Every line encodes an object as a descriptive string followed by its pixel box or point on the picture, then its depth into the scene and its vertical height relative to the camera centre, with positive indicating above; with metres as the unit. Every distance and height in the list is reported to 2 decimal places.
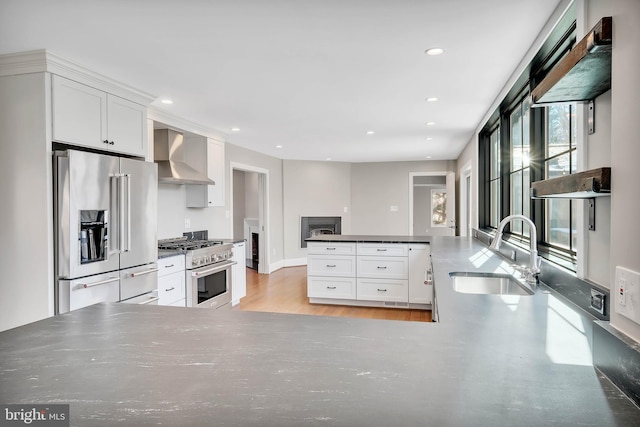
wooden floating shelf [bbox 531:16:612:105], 0.99 +0.42
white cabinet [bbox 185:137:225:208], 4.79 +0.60
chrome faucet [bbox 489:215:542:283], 1.96 -0.21
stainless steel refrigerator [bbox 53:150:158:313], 2.60 -0.11
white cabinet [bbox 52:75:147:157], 2.63 +0.74
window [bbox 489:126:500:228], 4.23 +0.39
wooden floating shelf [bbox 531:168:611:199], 0.99 +0.08
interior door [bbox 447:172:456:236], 7.12 +0.23
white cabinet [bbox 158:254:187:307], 3.53 -0.64
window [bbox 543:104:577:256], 2.07 +0.27
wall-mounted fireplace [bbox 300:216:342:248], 8.07 -0.27
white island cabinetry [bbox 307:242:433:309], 4.57 -0.75
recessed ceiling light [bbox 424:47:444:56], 2.38 +1.03
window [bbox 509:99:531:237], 3.00 +0.40
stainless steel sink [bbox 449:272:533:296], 2.28 -0.44
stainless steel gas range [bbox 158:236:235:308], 3.84 -0.59
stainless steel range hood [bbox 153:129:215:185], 4.12 +0.63
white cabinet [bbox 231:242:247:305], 4.67 -0.76
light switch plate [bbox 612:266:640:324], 0.84 -0.19
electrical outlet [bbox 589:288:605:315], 1.29 -0.31
